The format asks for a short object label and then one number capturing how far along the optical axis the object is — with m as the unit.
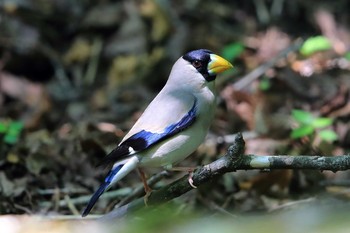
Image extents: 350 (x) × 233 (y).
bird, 7.24
